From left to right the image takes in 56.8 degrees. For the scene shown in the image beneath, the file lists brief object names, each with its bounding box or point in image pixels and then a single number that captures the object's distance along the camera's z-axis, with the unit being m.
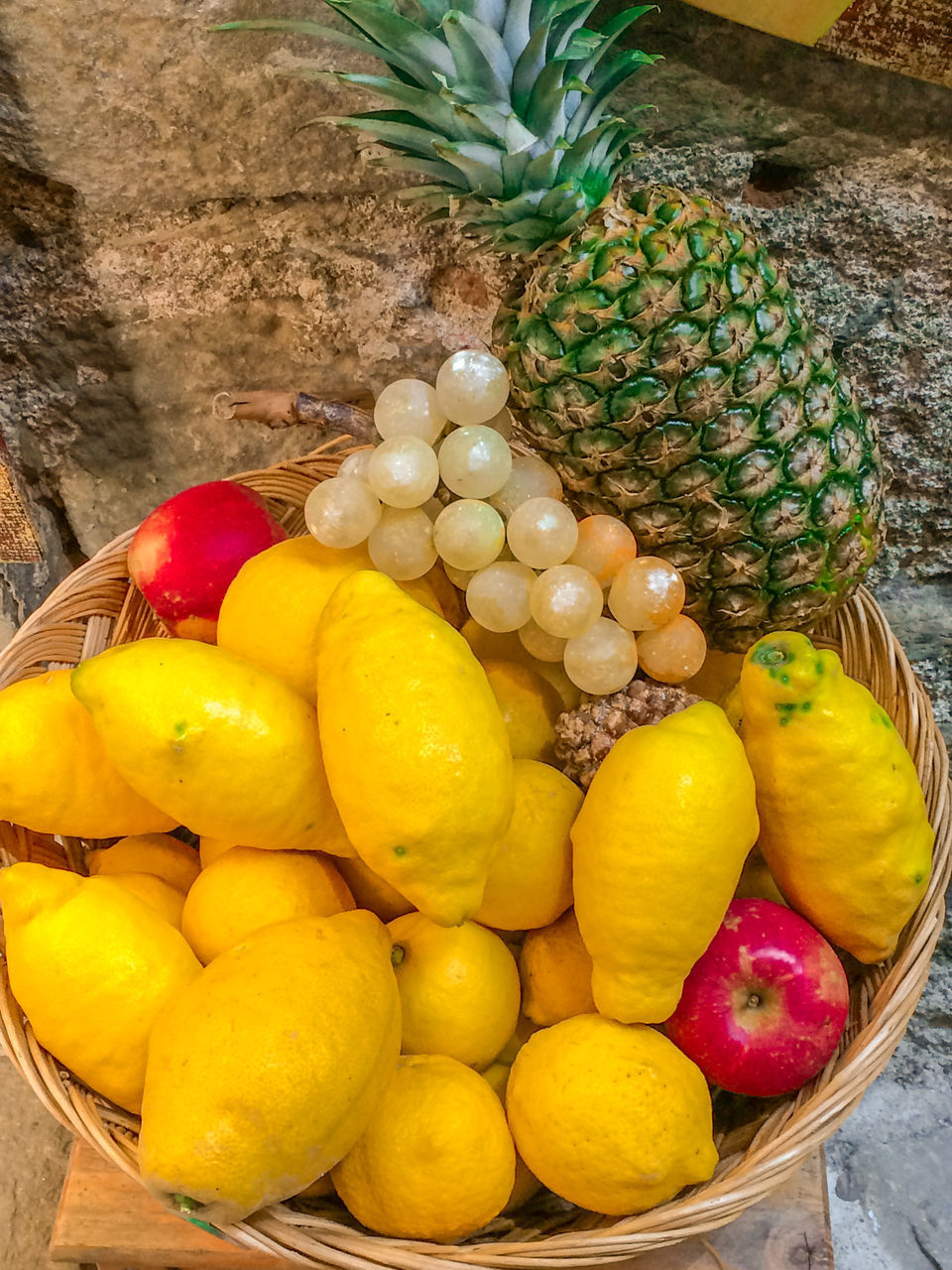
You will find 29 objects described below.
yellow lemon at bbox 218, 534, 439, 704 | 0.81
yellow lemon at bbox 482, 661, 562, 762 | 0.89
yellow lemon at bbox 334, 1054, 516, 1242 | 0.67
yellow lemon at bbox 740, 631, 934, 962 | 0.74
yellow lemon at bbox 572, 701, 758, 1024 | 0.68
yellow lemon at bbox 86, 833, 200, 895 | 0.88
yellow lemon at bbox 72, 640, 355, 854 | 0.68
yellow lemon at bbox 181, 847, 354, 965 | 0.74
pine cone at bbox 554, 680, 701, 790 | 0.85
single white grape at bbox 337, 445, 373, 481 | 0.86
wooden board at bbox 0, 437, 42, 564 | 1.28
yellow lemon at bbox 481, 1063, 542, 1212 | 0.78
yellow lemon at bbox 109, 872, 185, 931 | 0.80
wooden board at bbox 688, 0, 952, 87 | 0.87
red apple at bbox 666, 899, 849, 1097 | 0.74
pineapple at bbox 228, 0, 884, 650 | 0.77
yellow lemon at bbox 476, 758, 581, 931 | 0.78
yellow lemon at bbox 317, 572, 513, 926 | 0.63
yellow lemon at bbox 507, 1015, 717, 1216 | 0.66
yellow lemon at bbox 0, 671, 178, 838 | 0.76
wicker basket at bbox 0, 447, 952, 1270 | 0.67
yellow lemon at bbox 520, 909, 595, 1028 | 0.80
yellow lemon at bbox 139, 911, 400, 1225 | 0.59
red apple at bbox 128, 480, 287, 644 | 0.95
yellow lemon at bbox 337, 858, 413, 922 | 0.84
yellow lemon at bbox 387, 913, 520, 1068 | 0.74
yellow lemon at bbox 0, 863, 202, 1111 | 0.69
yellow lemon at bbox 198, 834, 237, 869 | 0.82
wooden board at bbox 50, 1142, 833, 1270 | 0.88
